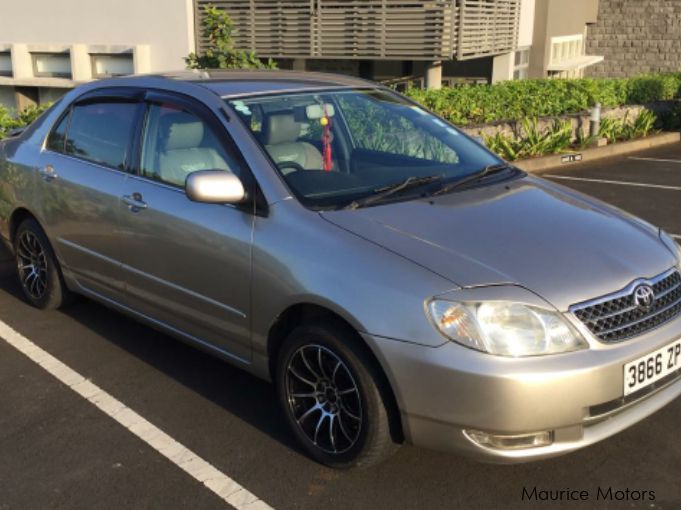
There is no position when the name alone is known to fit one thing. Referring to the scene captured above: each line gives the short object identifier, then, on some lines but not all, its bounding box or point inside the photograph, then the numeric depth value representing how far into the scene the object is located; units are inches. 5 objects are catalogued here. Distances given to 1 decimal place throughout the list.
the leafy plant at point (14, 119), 302.8
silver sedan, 113.7
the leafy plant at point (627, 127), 514.6
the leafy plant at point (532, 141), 439.2
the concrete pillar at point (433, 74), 566.3
